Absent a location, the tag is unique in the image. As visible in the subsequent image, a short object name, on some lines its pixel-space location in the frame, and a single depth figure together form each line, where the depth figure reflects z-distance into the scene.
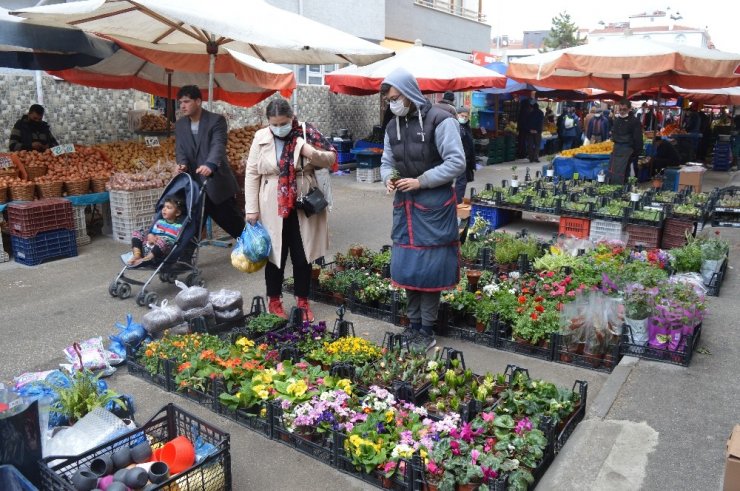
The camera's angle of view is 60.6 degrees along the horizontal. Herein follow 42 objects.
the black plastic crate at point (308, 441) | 3.66
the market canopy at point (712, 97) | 16.84
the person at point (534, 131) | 19.98
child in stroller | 6.21
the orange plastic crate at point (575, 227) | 8.50
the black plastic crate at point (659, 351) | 4.80
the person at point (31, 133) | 9.11
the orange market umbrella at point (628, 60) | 8.45
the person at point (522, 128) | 20.11
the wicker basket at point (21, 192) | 7.69
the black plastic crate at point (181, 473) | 2.91
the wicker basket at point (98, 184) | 8.46
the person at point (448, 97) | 10.43
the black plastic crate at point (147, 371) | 4.45
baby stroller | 6.25
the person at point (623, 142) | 11.11
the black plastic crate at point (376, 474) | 3.25
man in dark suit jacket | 6.78
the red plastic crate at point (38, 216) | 7.45
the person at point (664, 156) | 15.17
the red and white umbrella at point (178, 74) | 8.66
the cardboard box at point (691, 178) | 12.36
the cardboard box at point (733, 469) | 2.81
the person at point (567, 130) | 23.75
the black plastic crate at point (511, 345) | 5.05
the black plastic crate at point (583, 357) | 4.89
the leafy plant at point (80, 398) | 3.66
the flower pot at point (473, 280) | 6.16
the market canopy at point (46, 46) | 6.80
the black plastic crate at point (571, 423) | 3.73
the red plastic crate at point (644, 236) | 8.06
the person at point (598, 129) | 21.80
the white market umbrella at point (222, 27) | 5.59
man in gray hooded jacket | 4.62
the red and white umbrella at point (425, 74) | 11.02
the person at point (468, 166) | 8.36
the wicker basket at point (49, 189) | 7.94
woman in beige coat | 5.34
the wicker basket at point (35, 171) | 8.17
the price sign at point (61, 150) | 8.57
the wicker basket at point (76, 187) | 8.19
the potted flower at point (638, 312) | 4.89
